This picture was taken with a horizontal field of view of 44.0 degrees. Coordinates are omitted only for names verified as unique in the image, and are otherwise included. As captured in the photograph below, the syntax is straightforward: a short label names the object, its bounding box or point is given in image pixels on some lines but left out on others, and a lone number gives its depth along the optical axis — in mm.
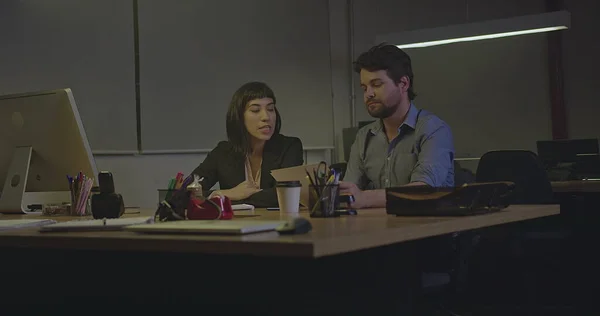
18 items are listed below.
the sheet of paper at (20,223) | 1911
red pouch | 1956
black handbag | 1879
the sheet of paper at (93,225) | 1721
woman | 3510
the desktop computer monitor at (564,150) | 4926
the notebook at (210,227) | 1407
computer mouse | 1378
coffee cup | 2283
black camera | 2250
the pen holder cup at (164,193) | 2142
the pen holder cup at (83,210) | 2574
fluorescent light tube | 5457
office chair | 4133
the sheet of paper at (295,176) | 2389
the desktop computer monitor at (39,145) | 2627
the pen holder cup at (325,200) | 2035
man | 2904
